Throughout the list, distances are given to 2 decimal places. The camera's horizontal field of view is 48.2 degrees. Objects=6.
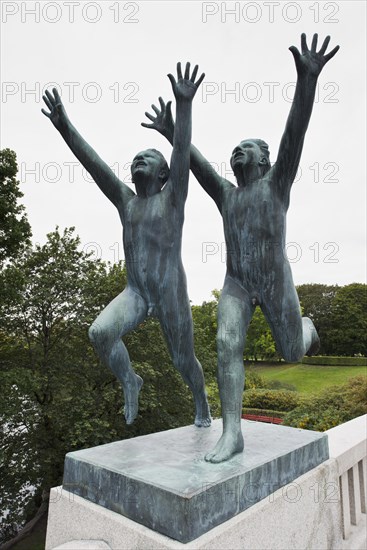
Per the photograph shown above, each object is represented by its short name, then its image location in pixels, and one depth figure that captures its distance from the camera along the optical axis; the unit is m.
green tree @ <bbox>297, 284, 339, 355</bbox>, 46.59
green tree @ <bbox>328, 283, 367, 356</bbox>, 43.81
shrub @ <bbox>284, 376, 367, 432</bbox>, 11.75
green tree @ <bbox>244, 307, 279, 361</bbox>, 38.22
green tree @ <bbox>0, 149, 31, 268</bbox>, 11.41
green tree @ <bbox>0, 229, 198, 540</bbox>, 12.05
